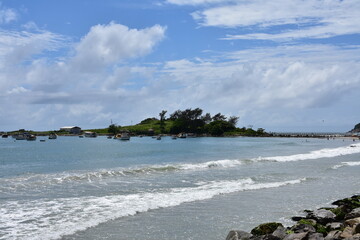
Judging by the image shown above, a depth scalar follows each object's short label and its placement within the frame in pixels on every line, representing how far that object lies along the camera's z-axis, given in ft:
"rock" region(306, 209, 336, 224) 48.02
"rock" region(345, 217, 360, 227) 41.88
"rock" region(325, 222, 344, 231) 43.82
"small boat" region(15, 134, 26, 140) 522.06
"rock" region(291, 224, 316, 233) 40.24
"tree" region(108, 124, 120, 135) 620.90
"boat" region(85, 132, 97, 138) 577.84
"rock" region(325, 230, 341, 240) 38.02
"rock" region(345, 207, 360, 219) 47.09
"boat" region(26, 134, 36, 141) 507.67
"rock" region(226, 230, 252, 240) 38.63
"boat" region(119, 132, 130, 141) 454.40
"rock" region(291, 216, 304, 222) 50.57
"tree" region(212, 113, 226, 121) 642.27
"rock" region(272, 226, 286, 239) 38.68
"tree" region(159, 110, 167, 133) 629.72
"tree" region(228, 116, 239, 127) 640.42
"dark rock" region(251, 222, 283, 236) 41.99
